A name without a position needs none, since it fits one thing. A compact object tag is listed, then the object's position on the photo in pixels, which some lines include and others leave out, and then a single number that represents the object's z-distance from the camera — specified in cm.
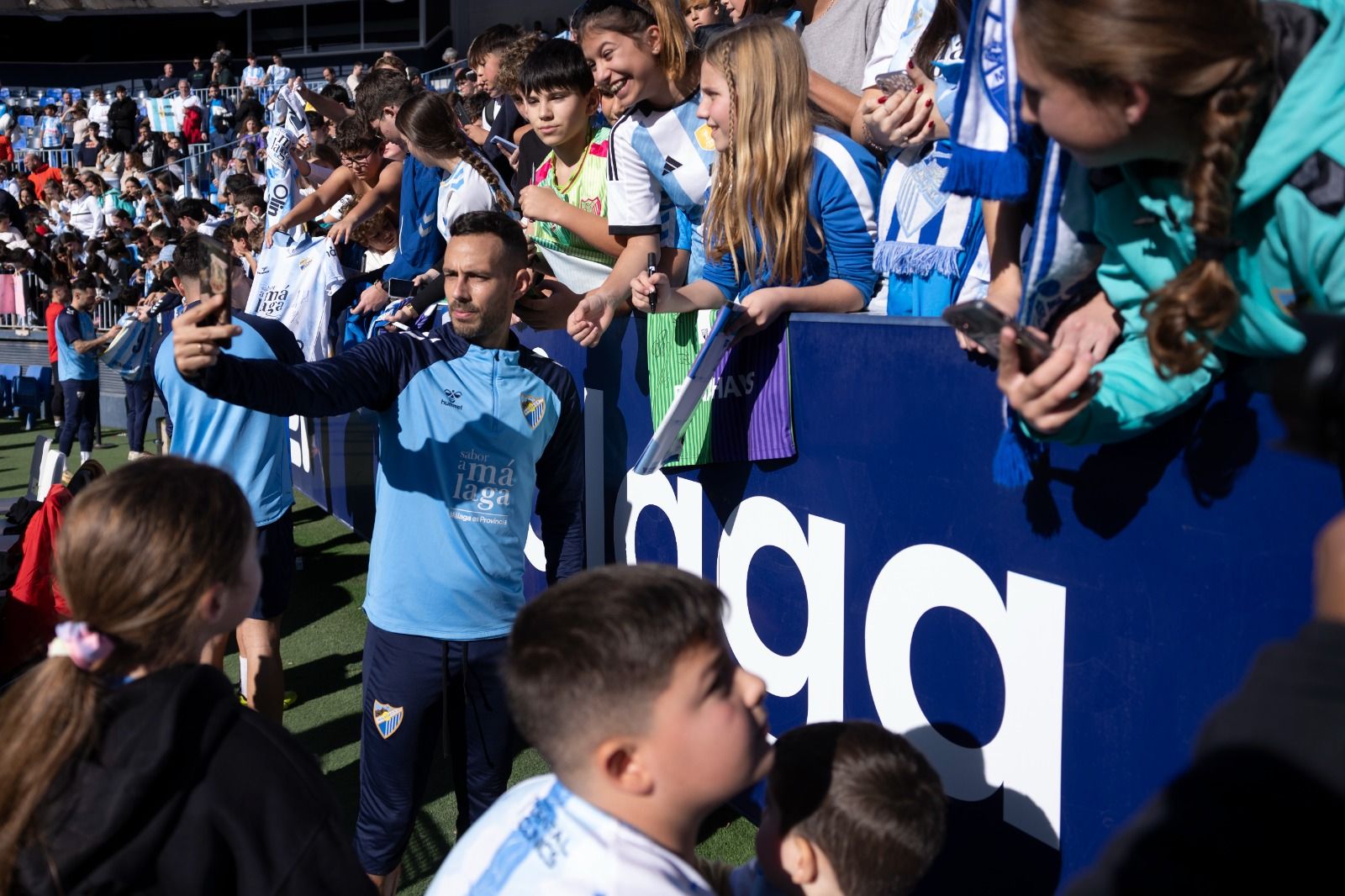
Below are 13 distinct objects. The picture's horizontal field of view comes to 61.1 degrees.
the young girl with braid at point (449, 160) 522
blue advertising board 211
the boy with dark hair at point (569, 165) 447
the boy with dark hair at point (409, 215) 584
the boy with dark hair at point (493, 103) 646
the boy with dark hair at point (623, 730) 154
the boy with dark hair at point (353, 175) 691
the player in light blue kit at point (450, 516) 333
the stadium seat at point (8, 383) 1778
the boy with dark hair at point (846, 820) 195
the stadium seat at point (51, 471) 603
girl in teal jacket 160
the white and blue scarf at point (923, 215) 322
